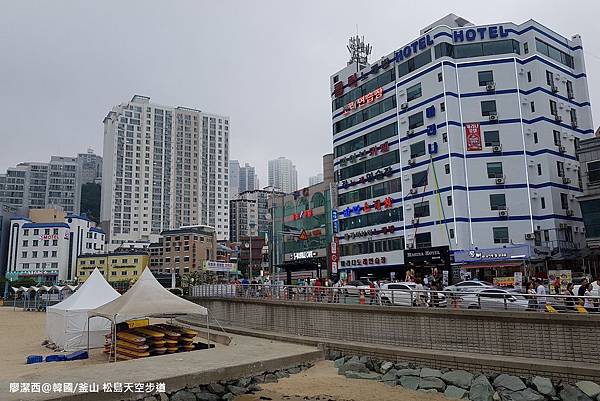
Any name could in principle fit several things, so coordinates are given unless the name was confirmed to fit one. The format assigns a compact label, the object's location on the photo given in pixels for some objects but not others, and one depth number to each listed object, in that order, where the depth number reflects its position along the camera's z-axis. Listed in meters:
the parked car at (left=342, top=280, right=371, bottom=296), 18.73
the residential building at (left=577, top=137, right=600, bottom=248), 34.94
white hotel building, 40.22
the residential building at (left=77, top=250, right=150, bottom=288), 91.50
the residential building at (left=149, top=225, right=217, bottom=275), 96.11
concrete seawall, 12.38
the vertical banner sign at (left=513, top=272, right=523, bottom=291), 25.52
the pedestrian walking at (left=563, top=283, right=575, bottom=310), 12.98
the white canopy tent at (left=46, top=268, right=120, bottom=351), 22.33
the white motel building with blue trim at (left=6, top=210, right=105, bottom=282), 90.19
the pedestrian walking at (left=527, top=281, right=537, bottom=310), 13.45
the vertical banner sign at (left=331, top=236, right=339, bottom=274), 41.62
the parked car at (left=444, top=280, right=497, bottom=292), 22.10
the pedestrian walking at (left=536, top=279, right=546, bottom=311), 13.23
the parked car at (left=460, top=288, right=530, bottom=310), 14.63
